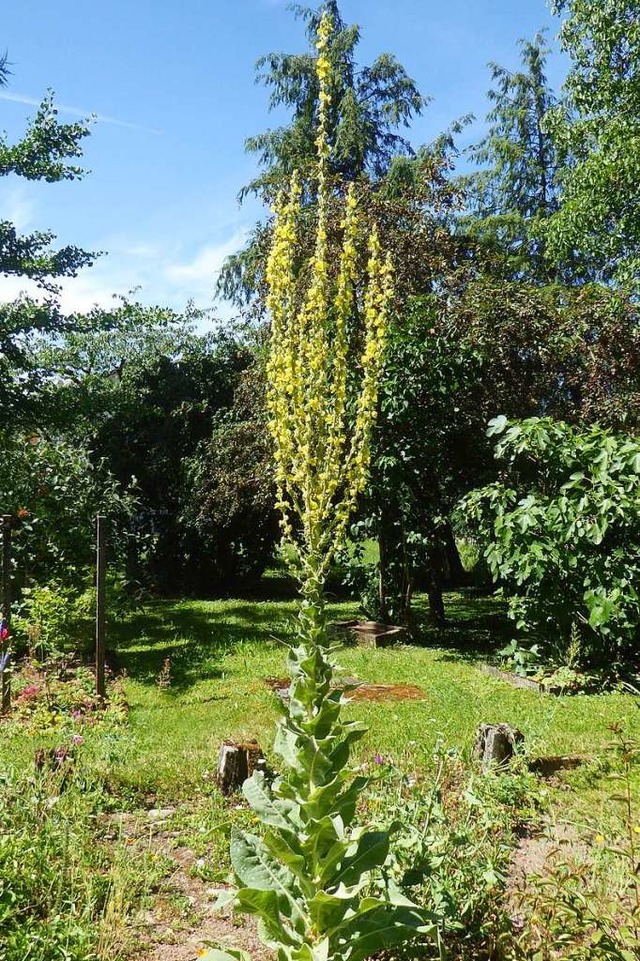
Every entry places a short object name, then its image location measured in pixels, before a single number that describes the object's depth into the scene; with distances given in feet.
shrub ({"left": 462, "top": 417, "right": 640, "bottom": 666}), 19.51
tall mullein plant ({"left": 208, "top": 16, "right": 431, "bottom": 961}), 6.81
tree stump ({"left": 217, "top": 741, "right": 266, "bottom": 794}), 13.15
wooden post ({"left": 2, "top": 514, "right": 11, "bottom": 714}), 18.21
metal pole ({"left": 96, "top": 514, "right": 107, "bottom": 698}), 18.96
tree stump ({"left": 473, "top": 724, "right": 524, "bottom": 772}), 13.12
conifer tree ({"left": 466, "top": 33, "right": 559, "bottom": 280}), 54.08
